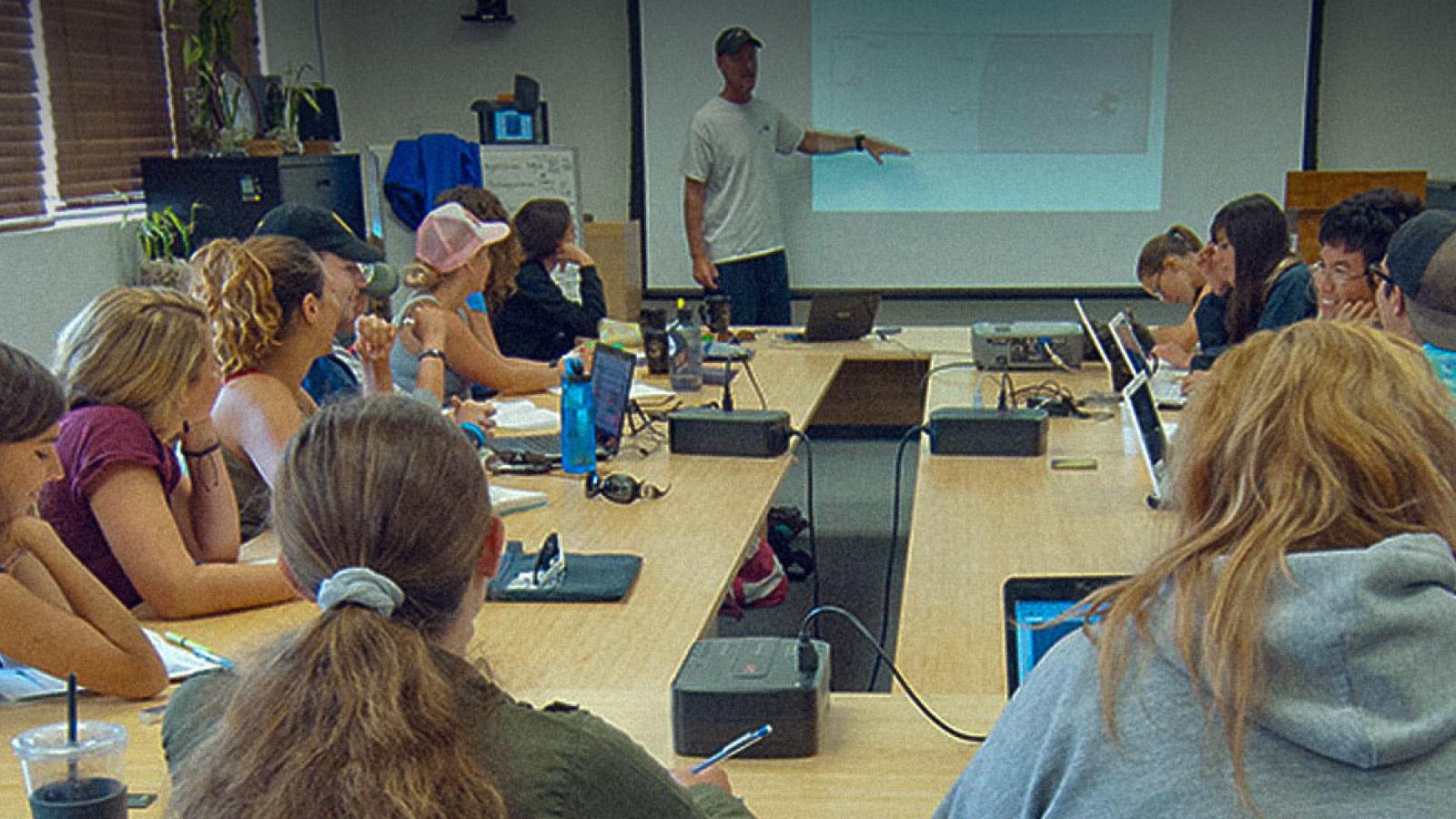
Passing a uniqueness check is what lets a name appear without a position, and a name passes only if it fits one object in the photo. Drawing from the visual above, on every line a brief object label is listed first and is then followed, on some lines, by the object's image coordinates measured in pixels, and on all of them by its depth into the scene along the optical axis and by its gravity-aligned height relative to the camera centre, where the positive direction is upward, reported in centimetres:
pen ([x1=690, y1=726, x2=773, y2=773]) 160 -66
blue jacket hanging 614 -9
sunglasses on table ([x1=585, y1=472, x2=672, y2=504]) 293 -68
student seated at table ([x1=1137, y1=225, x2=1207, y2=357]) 480 -44
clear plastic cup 137 -58
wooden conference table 168 -71
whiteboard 636 -14
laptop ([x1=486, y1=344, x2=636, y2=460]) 325 -57
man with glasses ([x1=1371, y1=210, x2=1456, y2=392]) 268 -28
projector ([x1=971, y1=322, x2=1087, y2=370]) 438 -61
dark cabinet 525 -12
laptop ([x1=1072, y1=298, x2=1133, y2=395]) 390 -57
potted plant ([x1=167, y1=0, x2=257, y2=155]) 558 +23
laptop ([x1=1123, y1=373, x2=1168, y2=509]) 285 -57
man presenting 629 -21
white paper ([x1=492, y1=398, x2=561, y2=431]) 367 -67
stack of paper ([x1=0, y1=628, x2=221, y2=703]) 193 -69
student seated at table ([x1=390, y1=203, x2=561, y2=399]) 397 -39
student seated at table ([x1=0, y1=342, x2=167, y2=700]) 184 -55
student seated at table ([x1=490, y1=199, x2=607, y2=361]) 477 -50
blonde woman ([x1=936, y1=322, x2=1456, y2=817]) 106 -36
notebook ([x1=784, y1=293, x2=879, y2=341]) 508 -59
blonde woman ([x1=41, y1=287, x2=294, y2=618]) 221 -44
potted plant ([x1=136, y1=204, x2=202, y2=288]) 529 -30
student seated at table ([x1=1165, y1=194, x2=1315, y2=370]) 393 -37
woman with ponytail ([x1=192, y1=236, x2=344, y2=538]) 273 -34
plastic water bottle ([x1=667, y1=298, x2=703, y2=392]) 414 -61
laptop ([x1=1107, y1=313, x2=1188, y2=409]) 355 -55
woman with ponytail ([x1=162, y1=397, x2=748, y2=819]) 103 -39
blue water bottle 310 -58
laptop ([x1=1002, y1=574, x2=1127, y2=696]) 164 -51
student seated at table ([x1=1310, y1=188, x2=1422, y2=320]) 340 -26
